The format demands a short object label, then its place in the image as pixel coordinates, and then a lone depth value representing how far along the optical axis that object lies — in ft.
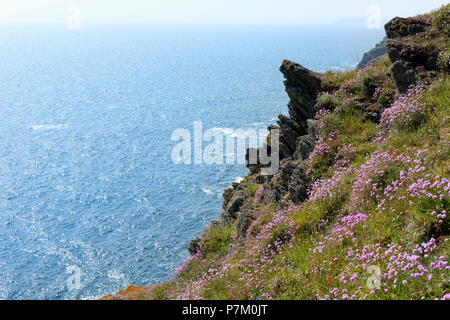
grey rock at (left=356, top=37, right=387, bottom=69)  351.21
